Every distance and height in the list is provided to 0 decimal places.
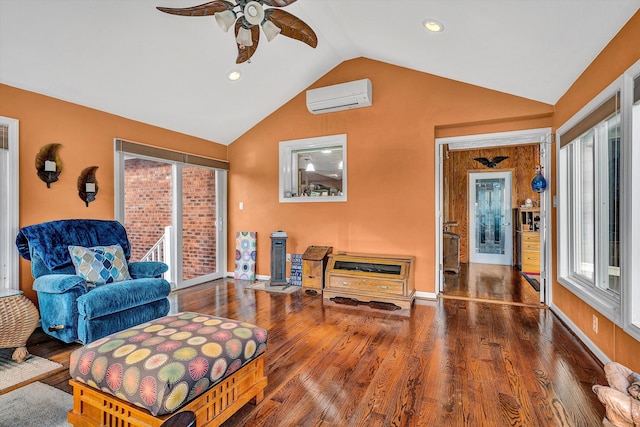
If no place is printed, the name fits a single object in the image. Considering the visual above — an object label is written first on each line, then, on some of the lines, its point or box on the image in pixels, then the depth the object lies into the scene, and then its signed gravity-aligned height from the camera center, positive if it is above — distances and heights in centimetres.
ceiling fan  221 +147
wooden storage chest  377 -81
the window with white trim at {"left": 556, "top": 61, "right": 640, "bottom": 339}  196 +9
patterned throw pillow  291 -47
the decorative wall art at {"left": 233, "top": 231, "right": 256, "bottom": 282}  526 -70
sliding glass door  467 +1
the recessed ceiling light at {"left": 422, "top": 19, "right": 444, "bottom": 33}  276 +170
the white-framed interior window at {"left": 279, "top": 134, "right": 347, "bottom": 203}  473 +72
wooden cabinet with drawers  567 -61
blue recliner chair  256 -65
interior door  689 -10
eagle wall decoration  673 +116
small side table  235 -81
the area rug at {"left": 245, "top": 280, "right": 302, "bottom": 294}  448 -109
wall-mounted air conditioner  425 +165
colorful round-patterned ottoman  138 -73
